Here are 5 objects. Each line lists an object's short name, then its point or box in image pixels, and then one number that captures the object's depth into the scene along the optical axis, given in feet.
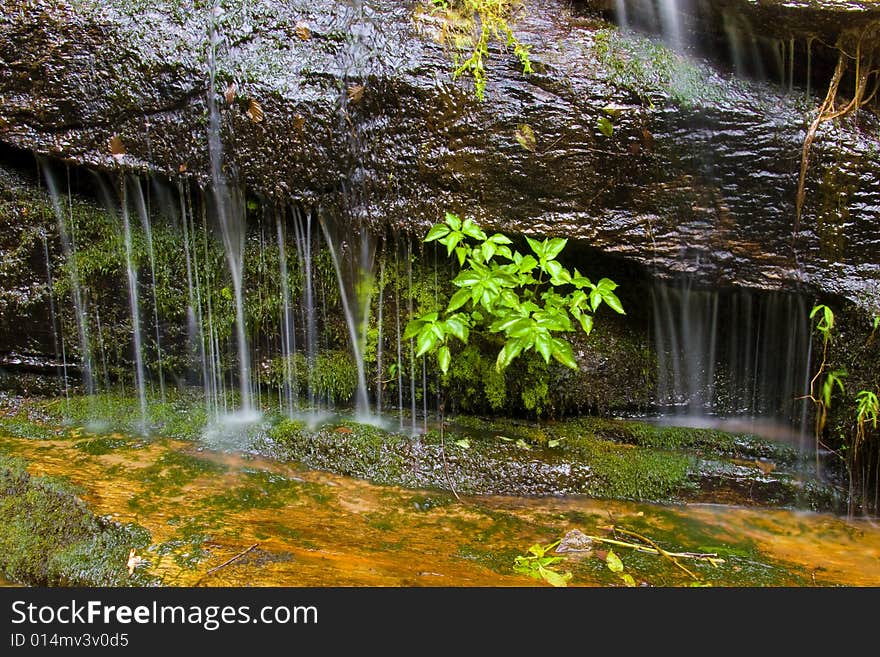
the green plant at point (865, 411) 12.46
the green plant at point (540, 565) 9.34
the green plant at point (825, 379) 12.91
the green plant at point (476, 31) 13.08
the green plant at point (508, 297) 12.18
